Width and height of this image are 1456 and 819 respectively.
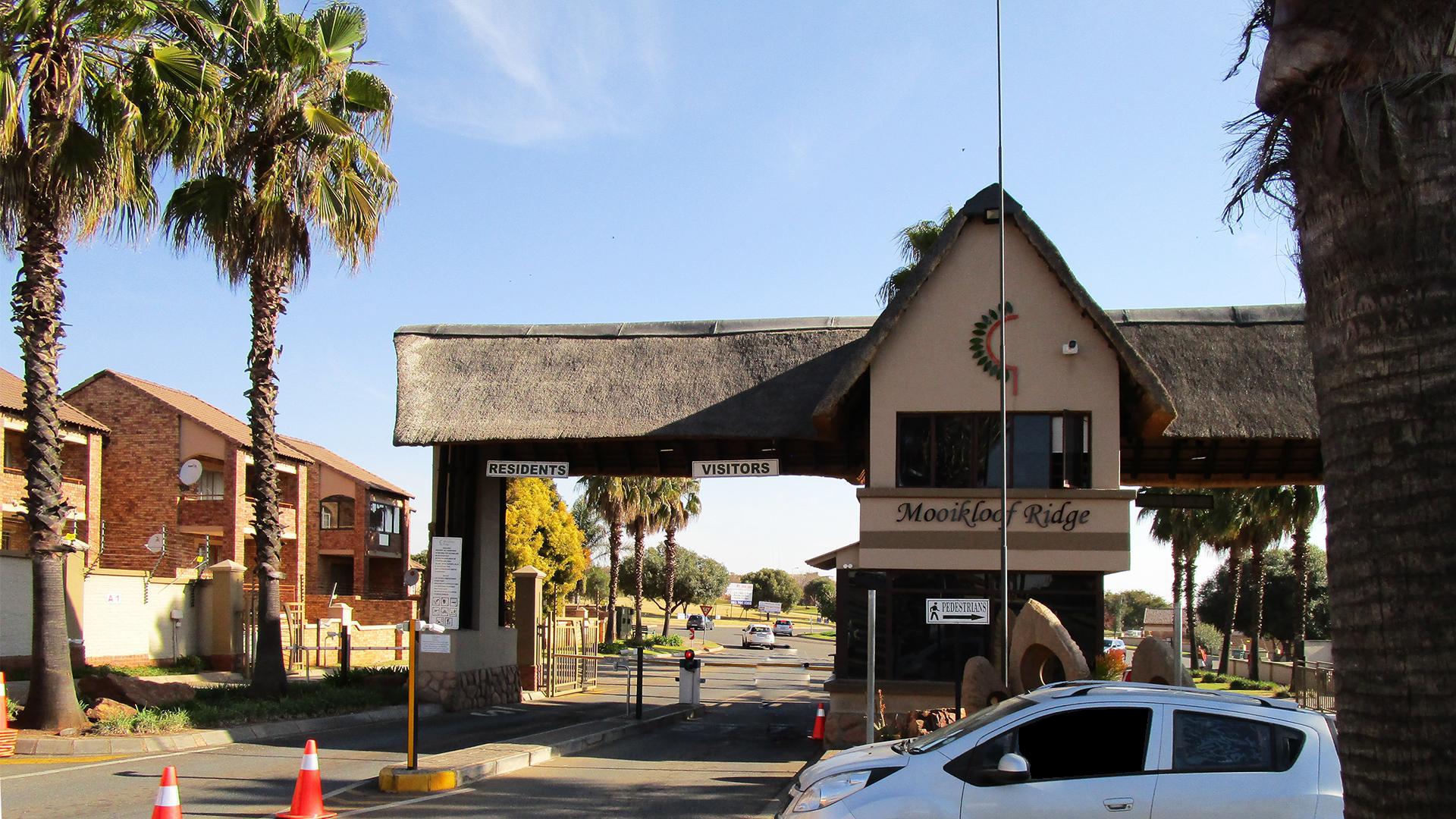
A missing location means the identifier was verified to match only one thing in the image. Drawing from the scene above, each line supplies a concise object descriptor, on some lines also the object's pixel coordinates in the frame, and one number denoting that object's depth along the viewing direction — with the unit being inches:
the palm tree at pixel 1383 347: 148.4
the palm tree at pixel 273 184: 825.5
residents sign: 918.4
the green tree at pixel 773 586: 4707.2
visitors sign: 874.8
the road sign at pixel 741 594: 3368.6
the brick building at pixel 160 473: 1640.0
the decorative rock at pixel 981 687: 545.0
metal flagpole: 592.1
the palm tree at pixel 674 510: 2137.1
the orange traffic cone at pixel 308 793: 432.5
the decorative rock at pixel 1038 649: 534.6
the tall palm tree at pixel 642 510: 2005.4
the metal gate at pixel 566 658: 1179.9
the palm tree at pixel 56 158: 663.1
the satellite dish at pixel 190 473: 1451.8
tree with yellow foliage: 1828.2
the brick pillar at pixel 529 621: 1138.7
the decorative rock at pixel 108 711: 692.7
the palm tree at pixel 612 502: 1972.2
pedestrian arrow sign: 629.3
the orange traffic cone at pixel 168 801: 349.1
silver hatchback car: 317.1
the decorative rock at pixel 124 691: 743.1
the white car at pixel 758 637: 2519.7
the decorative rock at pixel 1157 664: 502.3
